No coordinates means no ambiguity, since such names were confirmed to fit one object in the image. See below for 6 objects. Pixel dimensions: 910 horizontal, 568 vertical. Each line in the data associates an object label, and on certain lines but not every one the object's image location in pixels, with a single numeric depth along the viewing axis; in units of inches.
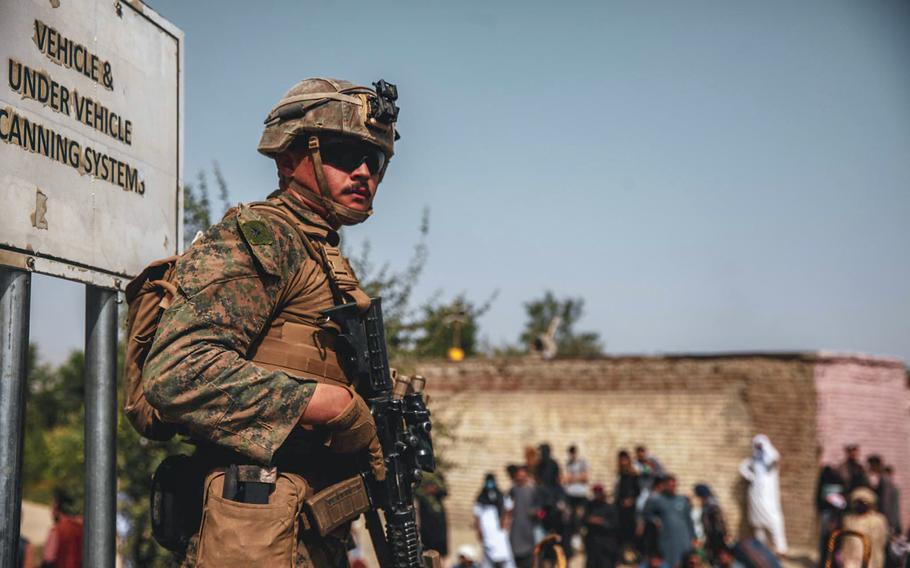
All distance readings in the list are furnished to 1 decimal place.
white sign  94.8
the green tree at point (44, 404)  1119.0
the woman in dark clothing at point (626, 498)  485.4
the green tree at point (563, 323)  2311.8
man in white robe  612.7
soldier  92.6
